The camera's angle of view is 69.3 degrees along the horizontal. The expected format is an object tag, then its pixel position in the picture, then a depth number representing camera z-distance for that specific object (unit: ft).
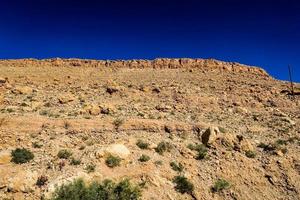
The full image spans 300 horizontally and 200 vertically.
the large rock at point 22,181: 23.56
